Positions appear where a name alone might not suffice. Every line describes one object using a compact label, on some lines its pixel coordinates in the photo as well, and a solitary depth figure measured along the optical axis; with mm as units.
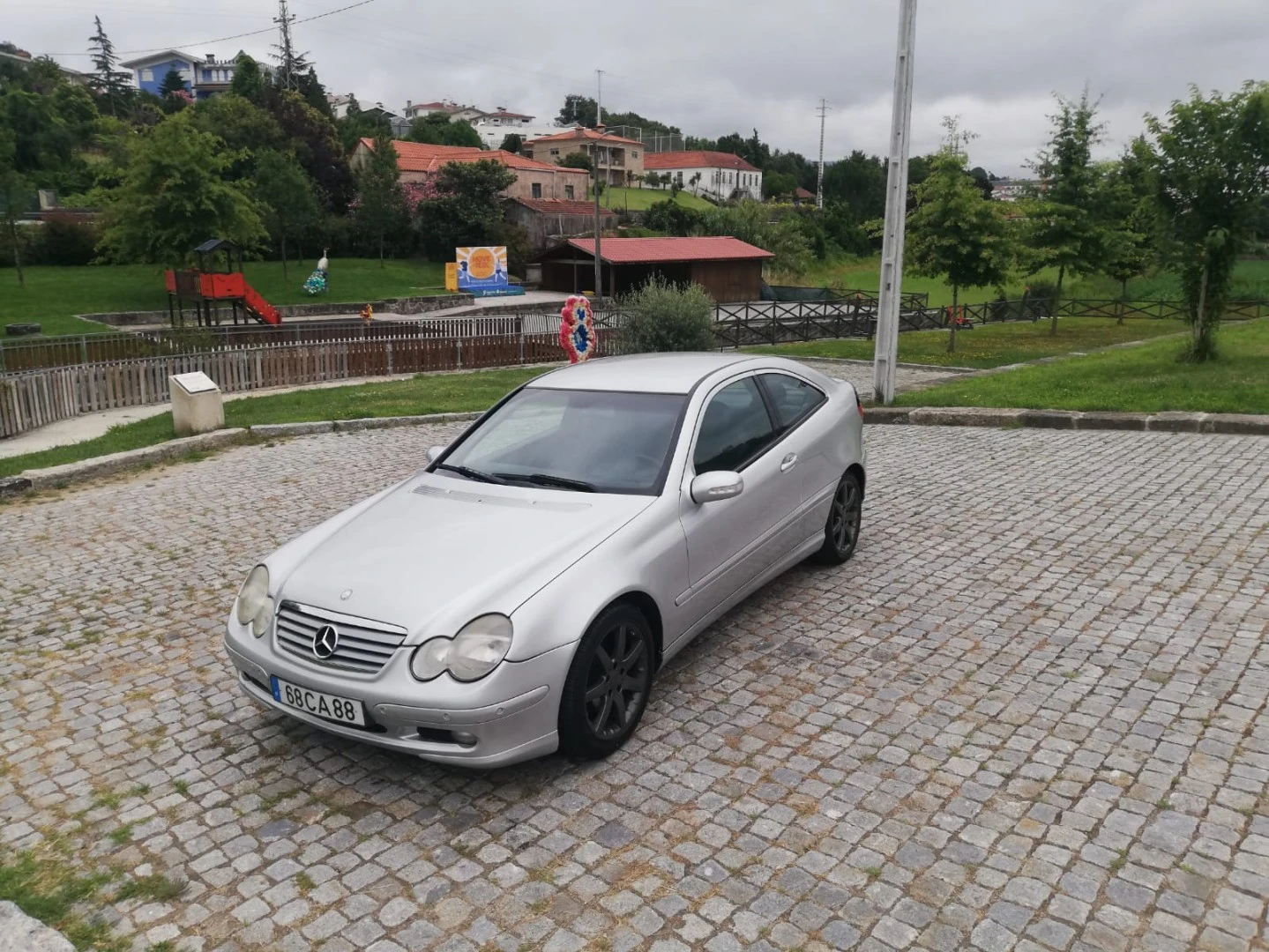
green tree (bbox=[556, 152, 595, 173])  102250
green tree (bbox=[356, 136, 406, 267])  57000
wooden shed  49719
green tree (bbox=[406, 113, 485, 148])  96356
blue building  154250
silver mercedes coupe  3812
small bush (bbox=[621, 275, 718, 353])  19156
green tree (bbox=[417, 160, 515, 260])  60125
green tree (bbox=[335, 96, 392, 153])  74625
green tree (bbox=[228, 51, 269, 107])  74375
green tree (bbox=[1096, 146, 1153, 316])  27703
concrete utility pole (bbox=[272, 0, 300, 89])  89750
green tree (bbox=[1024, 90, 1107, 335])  28156
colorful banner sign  50406
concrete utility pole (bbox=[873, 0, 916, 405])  13219
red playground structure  32500
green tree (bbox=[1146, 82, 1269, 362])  13672
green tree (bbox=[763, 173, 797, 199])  127250
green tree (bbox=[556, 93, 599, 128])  154375
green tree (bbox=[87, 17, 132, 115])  100188
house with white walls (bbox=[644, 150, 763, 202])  121500
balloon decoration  18234
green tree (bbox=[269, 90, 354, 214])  62562
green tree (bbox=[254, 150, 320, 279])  49438
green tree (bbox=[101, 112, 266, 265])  36312
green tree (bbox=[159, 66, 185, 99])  104600
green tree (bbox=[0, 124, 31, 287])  40812
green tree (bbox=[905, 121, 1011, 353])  24828
